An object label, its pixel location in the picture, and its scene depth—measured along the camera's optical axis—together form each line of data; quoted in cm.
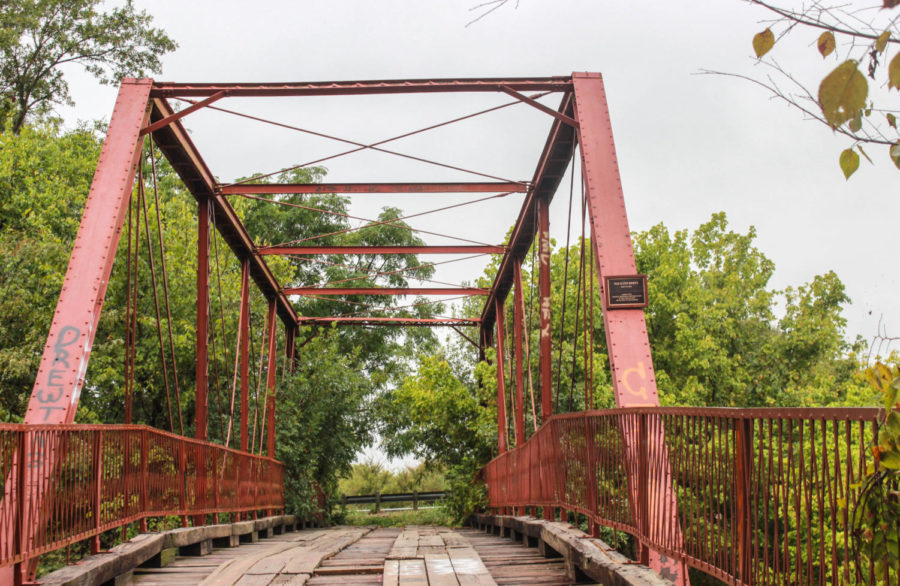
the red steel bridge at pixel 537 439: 353
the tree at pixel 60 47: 2533
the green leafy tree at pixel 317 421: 2177
